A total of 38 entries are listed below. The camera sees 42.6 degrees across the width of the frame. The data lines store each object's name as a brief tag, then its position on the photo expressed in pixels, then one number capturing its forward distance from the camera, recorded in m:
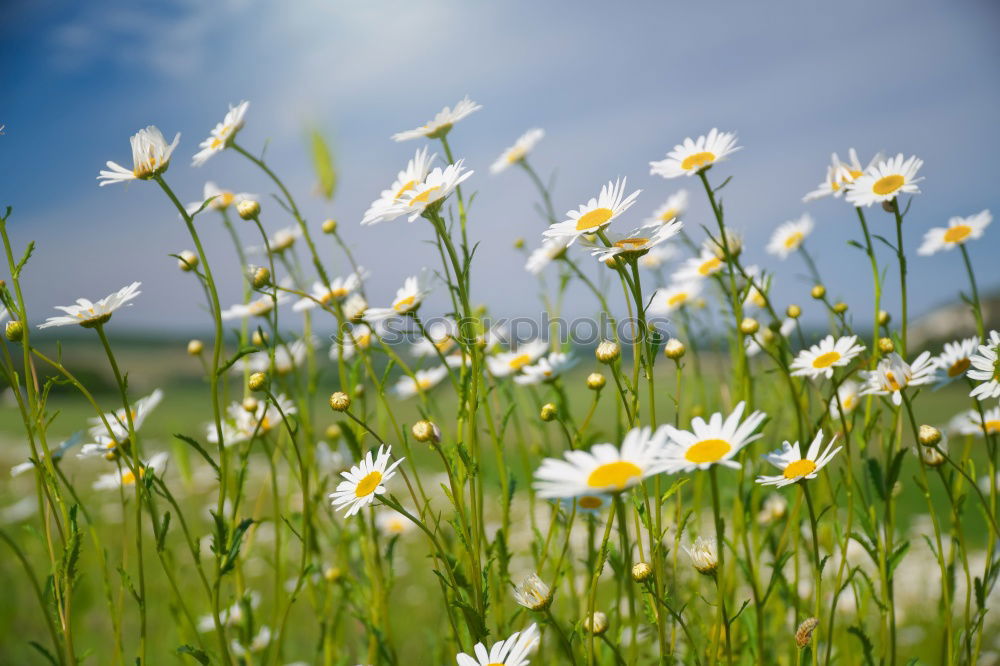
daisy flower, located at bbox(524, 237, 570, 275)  0.79
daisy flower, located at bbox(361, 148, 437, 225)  0.63
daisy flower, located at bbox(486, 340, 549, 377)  0.78
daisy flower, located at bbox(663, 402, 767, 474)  0.52
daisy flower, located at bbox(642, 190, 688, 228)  0.91
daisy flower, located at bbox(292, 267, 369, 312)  0.76
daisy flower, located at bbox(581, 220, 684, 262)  0.56
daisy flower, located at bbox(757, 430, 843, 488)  0.57
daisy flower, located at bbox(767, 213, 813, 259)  0.81
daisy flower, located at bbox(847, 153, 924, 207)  0.63
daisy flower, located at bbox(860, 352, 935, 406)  0.62
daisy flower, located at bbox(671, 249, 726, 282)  0.74
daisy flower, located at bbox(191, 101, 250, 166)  0.67
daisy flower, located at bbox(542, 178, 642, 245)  0.59
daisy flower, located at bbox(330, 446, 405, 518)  0.60
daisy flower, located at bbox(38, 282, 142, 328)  0.60
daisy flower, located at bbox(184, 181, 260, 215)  0.79
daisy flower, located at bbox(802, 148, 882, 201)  0.66
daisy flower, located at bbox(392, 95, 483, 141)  0.69
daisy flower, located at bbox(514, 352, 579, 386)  0.72
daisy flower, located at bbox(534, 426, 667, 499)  0.51
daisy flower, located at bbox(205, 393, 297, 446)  0.74
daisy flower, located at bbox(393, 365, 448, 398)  0.79
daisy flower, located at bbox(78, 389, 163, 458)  0.66
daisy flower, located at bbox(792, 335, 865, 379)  0.62
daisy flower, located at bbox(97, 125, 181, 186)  0.61
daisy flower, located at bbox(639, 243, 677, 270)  0.93
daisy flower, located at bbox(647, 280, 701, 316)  0.84
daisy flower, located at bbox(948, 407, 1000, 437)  0.66
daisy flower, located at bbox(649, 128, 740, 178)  0.63
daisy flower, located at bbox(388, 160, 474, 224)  0.60
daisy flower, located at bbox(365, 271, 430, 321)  0.67
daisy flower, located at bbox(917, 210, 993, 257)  0.71
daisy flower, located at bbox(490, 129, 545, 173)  0.84
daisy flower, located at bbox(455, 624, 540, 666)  0.57
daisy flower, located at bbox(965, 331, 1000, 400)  0.60
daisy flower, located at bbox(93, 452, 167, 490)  0.71
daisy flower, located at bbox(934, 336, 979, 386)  0.66
